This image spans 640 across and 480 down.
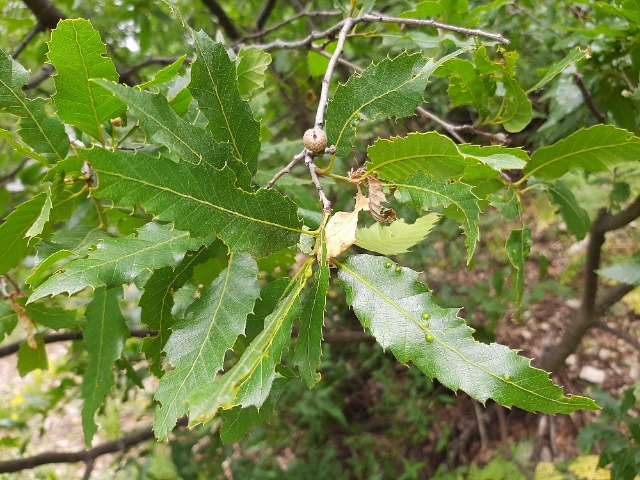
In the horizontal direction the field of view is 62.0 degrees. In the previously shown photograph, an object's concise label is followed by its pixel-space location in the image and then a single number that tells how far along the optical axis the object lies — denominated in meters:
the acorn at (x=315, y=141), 0.24
